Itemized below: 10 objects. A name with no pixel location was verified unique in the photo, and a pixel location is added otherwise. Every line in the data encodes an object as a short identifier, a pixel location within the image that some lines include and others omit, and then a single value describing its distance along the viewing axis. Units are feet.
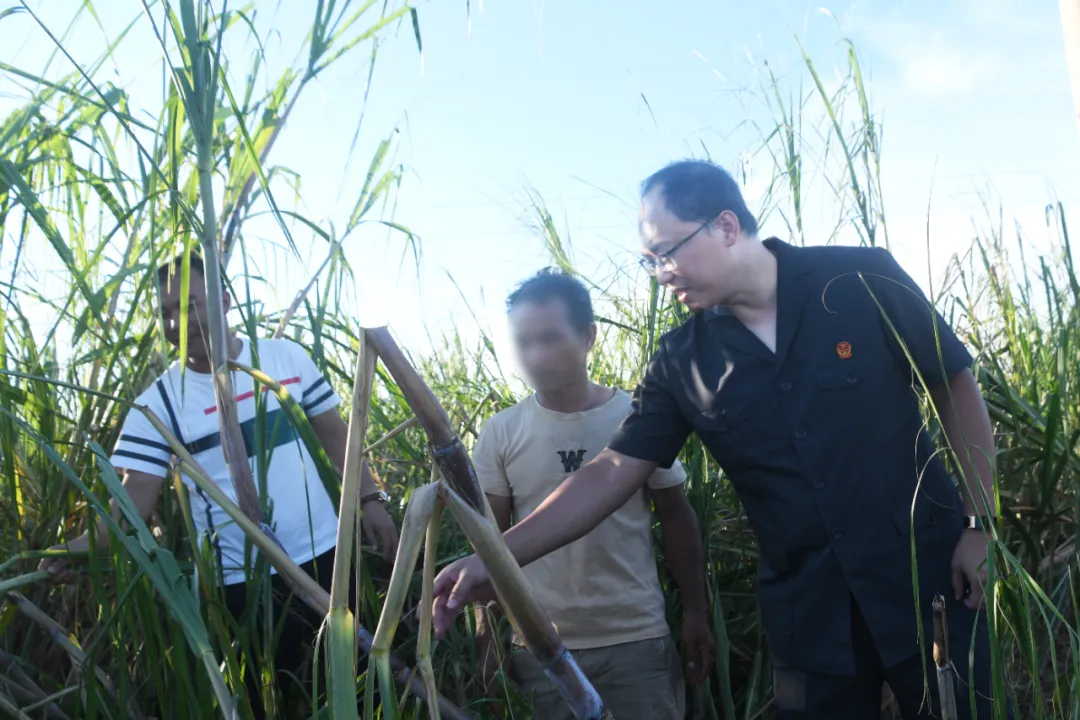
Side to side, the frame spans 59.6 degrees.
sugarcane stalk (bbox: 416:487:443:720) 2.64
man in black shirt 5.60
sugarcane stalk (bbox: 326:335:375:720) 2.39
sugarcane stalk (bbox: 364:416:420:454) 3.32
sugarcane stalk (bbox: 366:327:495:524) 2.68
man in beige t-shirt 6.65
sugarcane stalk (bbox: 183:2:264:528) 3.71
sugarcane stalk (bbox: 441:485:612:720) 2.60
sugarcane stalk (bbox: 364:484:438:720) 2.52
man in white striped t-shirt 6.84
